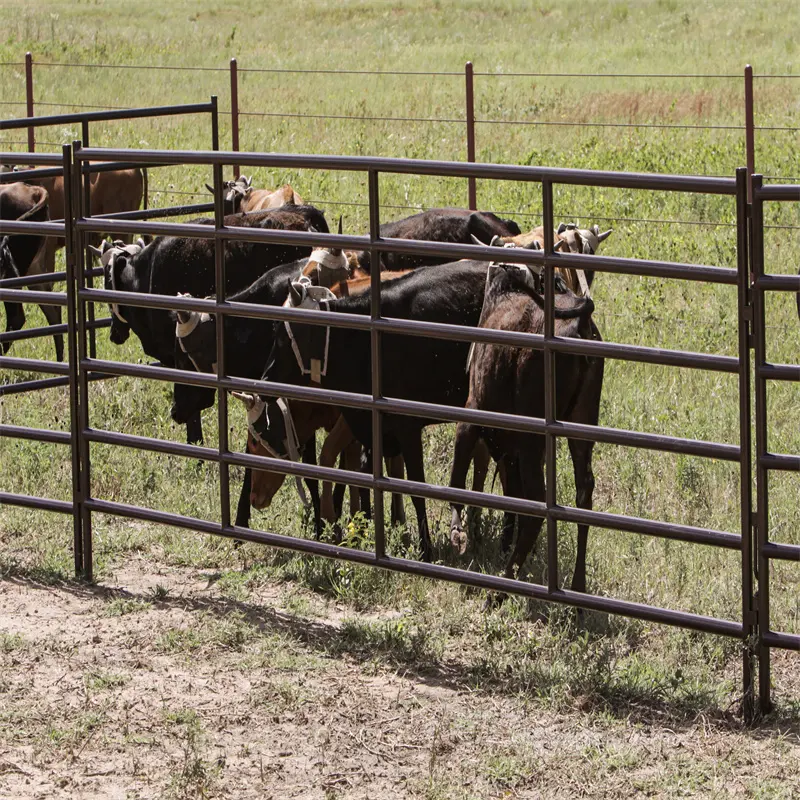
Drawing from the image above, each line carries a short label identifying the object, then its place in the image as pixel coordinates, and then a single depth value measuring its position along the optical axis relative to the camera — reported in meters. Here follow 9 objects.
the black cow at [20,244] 21.14
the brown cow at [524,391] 11.45
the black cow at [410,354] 12.82
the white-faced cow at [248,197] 18.92
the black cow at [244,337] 13.59
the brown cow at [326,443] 13.26
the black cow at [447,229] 16.12
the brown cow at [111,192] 25.28
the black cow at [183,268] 16.58
